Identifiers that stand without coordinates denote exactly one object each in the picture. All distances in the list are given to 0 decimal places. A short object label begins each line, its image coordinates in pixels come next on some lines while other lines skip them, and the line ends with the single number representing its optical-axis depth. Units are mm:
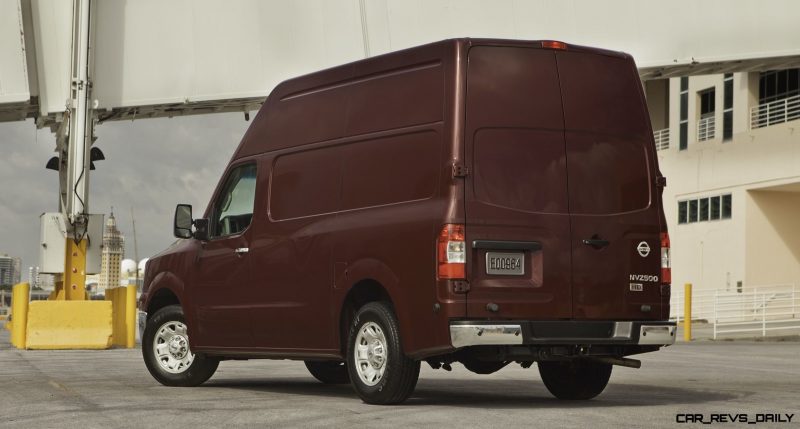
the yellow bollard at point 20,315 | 22125
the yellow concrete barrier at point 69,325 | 21906
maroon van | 9539
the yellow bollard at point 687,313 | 28761
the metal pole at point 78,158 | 23781
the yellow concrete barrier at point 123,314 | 23422
